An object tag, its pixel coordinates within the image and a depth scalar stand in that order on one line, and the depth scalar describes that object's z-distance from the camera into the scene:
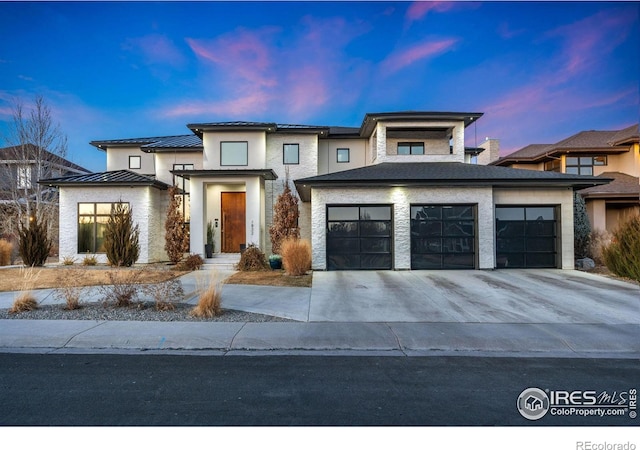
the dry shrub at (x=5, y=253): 16.86
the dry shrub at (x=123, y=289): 8.02
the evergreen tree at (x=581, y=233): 16.36
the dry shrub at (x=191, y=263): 14.96
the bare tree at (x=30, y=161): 21.34
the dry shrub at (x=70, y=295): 7.77
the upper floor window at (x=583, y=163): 21.80
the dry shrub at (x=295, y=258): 13.10
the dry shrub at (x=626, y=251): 11.45
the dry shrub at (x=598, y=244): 15.00
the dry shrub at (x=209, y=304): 7.23
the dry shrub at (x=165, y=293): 7.71
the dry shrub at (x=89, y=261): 16.17
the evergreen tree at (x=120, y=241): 15.52
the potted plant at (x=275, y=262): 14.63
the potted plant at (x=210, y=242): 16.50
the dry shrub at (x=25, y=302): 7.59
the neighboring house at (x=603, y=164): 19.59
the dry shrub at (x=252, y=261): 14.53
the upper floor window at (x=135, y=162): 20.61
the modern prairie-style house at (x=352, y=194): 14.33
